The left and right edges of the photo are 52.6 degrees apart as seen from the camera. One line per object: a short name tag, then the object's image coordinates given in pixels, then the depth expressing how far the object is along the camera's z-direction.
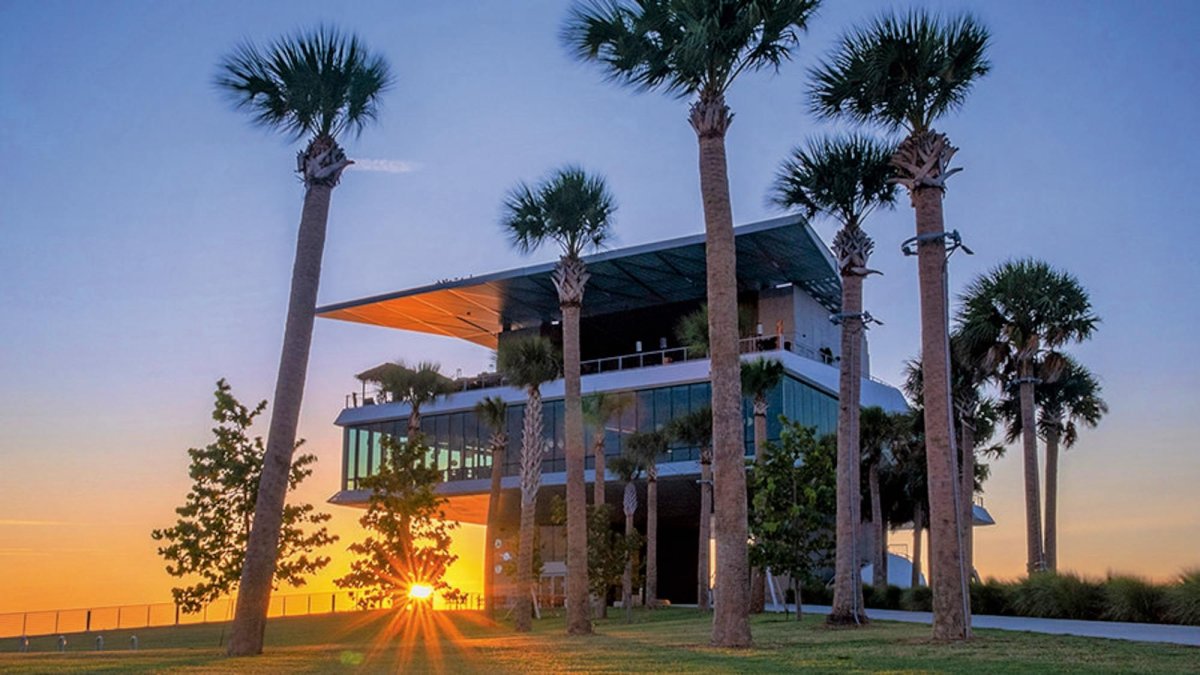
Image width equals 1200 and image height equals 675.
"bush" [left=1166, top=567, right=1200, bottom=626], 24.11
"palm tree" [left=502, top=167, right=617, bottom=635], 28.78
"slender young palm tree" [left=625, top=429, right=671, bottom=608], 47.41
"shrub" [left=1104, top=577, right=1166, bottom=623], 25.98
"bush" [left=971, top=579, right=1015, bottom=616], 30.92
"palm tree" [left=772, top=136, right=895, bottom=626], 26.61
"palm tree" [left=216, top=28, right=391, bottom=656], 20.33
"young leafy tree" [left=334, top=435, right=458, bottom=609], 35.38
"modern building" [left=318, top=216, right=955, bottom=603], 53.25
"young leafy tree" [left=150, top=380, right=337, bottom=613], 28.22
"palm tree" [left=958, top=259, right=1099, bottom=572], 35.72
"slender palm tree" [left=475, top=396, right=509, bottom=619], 44.91
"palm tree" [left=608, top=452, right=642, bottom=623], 46.69
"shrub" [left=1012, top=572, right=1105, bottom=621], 27.89
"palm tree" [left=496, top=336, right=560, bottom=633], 37.47
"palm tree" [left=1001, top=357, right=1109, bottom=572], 40.88
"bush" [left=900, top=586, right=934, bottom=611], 35.75
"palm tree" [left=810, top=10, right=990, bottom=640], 19.02
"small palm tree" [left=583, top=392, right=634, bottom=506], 47.54
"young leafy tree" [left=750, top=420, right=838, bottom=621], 31.45
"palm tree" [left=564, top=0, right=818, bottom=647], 19.00
